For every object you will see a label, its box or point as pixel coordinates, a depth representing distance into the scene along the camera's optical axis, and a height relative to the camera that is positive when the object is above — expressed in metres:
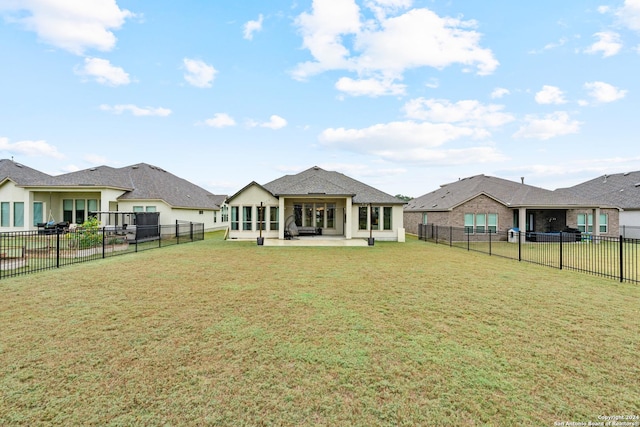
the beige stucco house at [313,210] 20.72 +0.53
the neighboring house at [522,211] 22.83 +0.25
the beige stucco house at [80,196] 22.64 +1.88
